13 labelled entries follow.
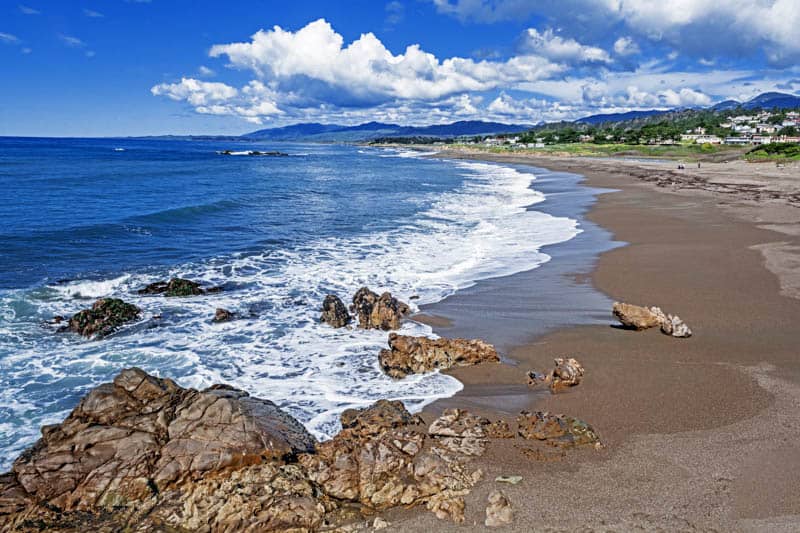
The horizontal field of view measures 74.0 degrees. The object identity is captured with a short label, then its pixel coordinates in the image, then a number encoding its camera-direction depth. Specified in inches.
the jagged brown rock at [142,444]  240.5
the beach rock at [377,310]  494.3
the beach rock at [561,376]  358.0
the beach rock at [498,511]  224.2
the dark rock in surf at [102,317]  474.6
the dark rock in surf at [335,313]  502.0
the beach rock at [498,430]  293.1
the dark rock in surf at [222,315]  514.3
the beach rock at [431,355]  394.0
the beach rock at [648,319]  442.0
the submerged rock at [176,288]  593.0
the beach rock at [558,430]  285.6
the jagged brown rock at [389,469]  241.3
